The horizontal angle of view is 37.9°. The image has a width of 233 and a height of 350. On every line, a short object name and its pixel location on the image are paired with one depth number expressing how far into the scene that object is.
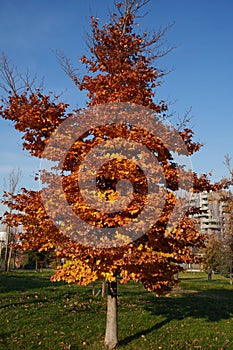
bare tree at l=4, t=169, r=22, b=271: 33.34
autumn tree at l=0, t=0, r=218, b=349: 7.48
